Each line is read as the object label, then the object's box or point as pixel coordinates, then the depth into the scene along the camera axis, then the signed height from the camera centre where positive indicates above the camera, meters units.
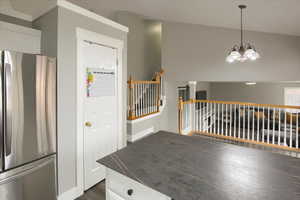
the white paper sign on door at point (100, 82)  2.29 +0.22
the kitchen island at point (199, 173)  0.88 -0.49
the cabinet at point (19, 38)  1.95 +0.72
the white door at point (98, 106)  2.27 -0.13
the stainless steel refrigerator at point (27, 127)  1.53 -0.30
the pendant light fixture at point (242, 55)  2.73 +0.71
